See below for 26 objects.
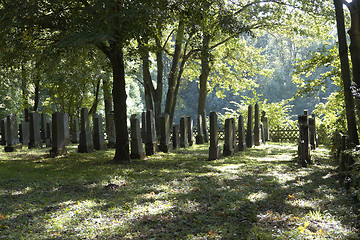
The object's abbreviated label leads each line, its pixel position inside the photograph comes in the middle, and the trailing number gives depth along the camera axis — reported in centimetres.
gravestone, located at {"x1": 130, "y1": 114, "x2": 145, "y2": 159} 1223
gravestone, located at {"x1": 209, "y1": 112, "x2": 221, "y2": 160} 1211
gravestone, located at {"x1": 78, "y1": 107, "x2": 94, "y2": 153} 1392
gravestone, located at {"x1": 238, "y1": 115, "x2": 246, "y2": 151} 1503
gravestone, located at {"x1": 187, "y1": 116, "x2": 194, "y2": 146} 1776
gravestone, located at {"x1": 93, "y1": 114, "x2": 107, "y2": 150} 1480
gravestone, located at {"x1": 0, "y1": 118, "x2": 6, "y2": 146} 1917
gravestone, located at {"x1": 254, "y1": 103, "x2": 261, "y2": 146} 1812
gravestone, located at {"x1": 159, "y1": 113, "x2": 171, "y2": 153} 1398
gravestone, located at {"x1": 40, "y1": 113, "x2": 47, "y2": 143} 1915
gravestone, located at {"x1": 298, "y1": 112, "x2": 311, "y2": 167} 1043
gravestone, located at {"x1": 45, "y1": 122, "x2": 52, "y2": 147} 1750
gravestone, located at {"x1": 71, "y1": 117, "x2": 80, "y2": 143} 1716
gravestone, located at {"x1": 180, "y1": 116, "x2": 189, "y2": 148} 1639
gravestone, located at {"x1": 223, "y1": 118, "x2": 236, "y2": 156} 1293
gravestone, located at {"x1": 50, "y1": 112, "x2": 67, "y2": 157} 1242
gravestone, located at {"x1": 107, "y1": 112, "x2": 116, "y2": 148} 1566
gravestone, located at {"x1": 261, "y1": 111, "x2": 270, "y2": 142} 2164
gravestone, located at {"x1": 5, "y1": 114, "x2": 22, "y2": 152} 1519
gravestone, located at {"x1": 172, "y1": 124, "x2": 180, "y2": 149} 1578
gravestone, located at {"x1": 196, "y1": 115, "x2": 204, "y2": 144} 1916
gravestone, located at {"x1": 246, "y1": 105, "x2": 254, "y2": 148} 1661
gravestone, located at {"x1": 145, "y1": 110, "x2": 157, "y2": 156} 1334
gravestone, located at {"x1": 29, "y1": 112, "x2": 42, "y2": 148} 1636
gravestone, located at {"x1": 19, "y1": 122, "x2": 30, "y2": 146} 1753
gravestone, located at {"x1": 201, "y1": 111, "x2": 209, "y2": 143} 2027
